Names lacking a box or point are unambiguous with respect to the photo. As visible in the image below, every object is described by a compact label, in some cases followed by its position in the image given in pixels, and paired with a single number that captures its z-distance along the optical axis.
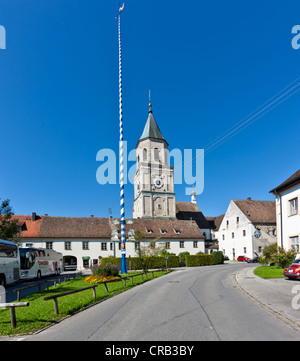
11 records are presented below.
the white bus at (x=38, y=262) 26.59
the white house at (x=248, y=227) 55.66
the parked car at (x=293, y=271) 18.67
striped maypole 28.85
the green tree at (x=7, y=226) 30.59
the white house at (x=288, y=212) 25.62
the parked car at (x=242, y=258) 55.22
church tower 72.12
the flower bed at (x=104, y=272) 21.12
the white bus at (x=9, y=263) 20.41
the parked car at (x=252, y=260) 52.09
